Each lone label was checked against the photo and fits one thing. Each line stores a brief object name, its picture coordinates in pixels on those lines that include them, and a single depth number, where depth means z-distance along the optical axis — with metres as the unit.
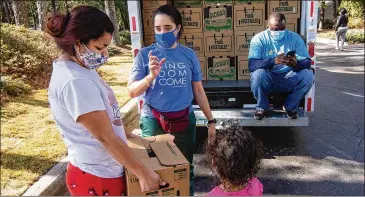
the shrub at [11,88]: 6.75
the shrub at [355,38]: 18.91
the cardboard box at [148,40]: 5.45
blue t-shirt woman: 2.73
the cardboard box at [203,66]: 5.85
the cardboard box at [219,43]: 5.77
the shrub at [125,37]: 24.82
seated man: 4.43
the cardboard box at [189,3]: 5.71
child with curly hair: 1.86
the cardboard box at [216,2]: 5.74
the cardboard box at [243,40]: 5.71
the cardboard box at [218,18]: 5.74
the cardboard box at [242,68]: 5.80
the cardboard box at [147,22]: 5.34
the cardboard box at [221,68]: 5.85
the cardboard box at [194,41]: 5.75
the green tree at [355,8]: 26.80
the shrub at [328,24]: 29.09
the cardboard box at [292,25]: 5.39
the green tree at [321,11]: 28.31
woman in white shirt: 1.65
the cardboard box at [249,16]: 5.64
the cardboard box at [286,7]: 5.44
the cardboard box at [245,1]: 5.66
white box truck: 4.57
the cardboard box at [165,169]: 1.87
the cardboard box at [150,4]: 5.33
